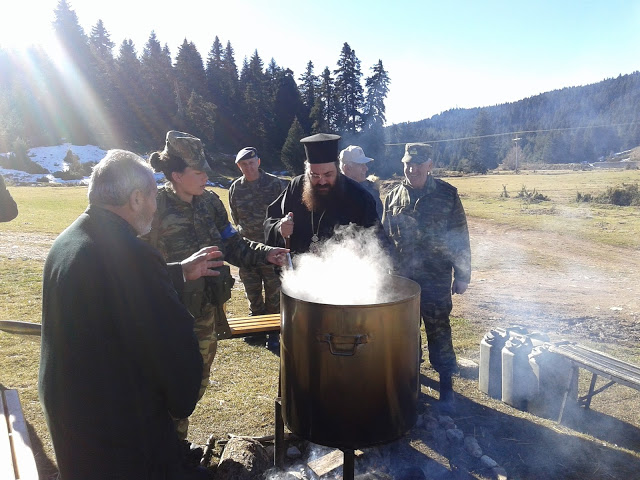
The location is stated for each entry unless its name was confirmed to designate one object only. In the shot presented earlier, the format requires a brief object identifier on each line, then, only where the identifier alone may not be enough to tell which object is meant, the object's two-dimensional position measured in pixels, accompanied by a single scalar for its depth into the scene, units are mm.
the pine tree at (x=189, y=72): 47375
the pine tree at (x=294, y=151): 32969
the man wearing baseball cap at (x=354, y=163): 5445
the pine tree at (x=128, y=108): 44250
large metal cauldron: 2090
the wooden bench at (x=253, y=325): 3654
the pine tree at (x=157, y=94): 44031
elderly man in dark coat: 1663
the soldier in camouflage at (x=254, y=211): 5562
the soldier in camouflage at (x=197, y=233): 3062
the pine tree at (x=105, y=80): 44469
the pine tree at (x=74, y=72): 45188
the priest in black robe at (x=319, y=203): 3279
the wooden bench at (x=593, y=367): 3395
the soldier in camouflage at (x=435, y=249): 4039
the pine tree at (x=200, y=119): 40156
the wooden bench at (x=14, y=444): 2428
